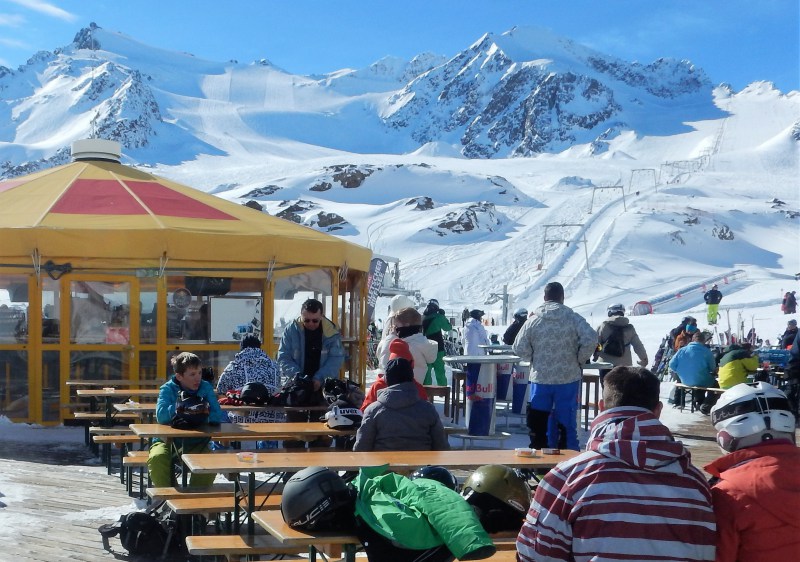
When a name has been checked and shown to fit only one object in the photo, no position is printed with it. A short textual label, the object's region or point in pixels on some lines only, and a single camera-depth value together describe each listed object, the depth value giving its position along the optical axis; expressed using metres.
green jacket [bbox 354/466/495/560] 2.97
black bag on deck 4.88
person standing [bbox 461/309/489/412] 13.48
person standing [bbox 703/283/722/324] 25.92
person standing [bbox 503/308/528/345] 11.97
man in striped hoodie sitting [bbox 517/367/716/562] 2.50
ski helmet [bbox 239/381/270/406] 6.79
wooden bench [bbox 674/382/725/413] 11.56
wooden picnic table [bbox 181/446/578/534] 3.99
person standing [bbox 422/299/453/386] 10.80
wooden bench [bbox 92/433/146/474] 6.58
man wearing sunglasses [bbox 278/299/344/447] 7.23
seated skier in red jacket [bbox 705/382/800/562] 2.45
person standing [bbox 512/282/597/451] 6.86
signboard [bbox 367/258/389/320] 16.77
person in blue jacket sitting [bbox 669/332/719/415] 11.41
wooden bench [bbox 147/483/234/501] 4.75
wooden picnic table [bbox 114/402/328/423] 6.57
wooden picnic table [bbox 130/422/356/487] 5.28
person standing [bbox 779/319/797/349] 15.56
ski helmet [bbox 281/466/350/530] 3.27
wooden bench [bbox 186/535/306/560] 3.75
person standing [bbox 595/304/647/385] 10.00
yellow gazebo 9.31
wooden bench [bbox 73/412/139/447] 7.98
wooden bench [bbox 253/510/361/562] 3.23
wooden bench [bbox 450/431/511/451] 8.18
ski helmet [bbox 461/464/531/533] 3.57
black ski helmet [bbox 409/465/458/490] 3.71
